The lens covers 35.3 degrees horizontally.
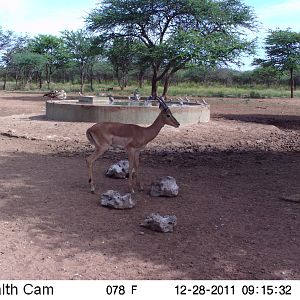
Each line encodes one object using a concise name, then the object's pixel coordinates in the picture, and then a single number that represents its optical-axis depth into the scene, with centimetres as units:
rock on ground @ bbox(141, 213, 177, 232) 514
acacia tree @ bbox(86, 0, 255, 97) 2762
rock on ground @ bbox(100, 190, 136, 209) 593
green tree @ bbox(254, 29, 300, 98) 3953
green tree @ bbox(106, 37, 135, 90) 3095
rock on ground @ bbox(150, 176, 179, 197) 656
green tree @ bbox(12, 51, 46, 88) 4912
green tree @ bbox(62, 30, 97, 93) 4709
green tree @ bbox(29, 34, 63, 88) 5278
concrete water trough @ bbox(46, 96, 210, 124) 1439
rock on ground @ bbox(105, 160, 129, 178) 766
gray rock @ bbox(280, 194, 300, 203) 644
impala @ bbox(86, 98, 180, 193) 688
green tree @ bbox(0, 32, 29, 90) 5722
